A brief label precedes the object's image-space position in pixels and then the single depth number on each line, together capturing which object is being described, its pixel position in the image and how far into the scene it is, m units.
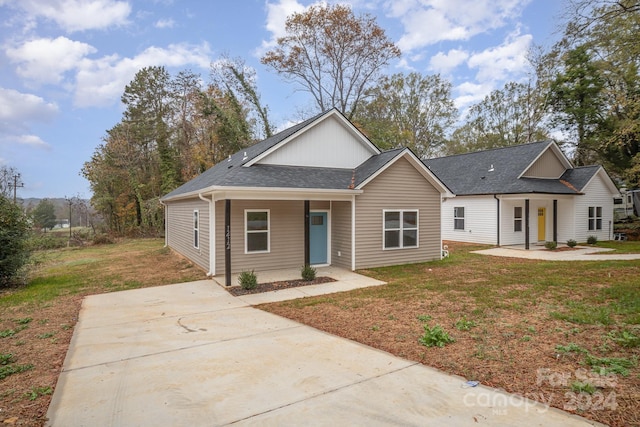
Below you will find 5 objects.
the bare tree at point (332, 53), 24.78
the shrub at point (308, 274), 9.70
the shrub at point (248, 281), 8.72
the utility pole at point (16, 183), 21.30
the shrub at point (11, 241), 9.69
